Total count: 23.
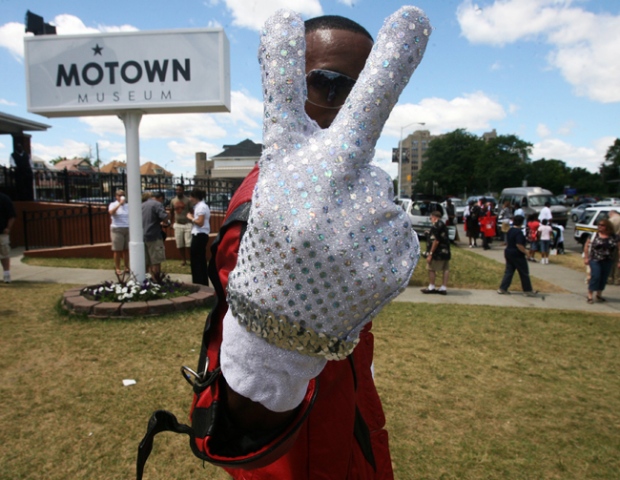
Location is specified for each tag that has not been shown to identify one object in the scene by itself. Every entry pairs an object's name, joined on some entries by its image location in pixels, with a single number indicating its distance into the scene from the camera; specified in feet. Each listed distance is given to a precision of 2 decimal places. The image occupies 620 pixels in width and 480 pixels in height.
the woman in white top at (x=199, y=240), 25.12
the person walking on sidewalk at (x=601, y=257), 26.99
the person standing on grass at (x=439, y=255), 28.07
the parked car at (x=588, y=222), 49.83
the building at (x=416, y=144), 370.53
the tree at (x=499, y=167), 214.90
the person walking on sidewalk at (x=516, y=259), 28.27
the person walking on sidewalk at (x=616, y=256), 33.81
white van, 72.38
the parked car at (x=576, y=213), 91.79
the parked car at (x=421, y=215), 49.88
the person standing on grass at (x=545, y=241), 43.37
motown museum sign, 20.02
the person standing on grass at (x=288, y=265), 2.09
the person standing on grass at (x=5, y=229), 25.86
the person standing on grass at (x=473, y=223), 55.67
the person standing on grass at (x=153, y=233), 25.72
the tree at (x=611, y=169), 243.81
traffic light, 20.53
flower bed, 18.99
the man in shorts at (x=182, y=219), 29.21
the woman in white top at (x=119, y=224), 26.25
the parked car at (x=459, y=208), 102.92
